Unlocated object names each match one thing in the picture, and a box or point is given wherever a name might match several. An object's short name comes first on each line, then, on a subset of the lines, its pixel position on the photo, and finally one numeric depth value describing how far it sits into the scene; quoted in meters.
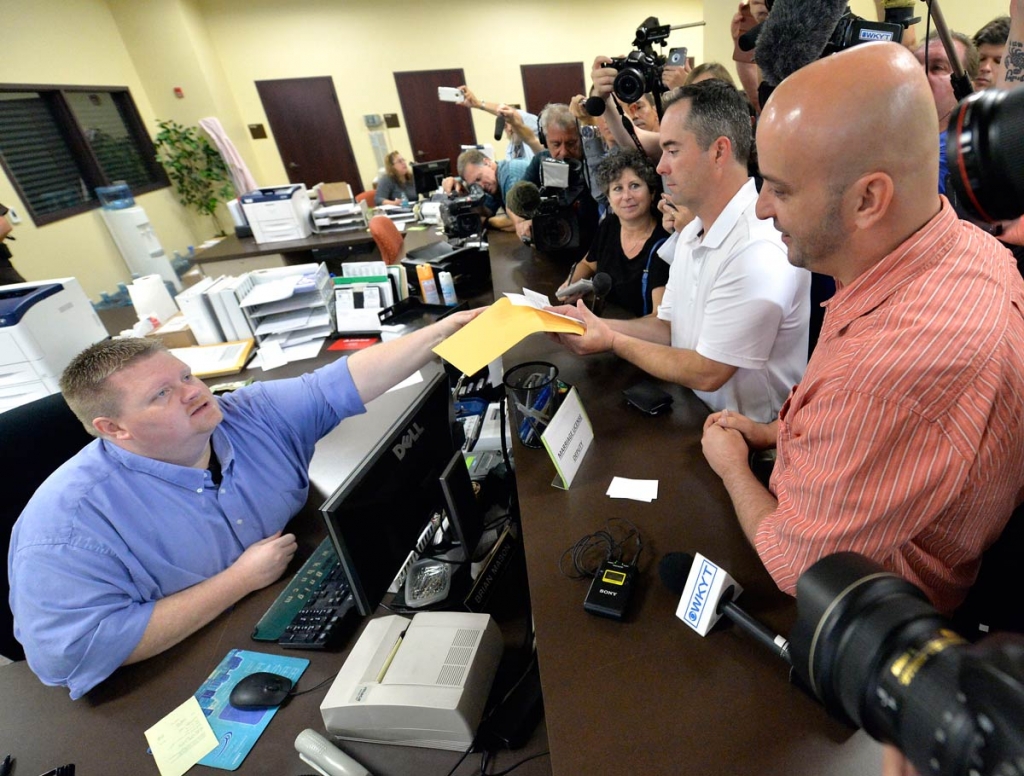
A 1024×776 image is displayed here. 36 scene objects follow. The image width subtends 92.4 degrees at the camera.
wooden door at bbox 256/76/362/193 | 6.82
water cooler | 5.38
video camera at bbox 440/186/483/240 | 3.45
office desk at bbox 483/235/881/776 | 0.64
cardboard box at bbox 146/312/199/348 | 2.43
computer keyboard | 0.98
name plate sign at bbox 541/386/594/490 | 1.09
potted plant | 6.23
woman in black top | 1.95
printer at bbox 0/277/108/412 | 1.86
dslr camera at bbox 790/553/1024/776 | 0.33
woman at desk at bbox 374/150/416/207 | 6.04
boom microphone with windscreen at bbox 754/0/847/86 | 1.19
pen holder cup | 1.26
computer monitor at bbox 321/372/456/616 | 0.81
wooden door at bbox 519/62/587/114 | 7.54
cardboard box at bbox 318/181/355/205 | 4.81
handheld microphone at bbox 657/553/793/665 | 0.75
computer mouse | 0.87
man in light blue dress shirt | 0.94
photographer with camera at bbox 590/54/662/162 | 1.96
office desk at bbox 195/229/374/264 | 4.03
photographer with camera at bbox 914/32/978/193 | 1.88
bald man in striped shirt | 0.64
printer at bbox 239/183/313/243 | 4.13
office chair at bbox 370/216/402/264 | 3.60
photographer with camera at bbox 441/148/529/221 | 4.02
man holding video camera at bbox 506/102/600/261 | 2.49
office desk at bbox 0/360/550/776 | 0.79
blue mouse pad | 0.82
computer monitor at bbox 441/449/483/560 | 1.00
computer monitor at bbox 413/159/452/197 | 5.41
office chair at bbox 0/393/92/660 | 1.16
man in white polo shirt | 1.25
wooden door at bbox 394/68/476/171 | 7.14
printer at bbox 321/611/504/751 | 0.75
